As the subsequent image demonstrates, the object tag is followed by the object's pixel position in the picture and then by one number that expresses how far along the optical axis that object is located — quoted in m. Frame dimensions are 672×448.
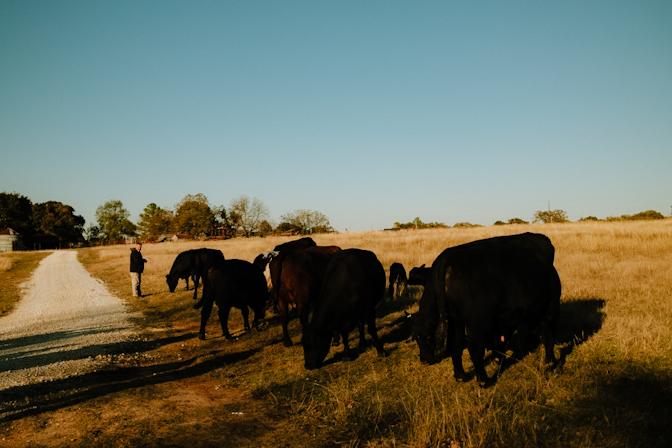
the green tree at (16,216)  105.69
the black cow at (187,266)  17.84
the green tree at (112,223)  153.38
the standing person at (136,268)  19.34
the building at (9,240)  89.72
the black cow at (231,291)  10.59
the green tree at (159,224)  127.81
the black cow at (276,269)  9.75
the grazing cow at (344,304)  7.32
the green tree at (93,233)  156.88
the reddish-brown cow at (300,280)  9.15
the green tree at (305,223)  115.94
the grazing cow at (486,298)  5.51
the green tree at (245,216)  107.94
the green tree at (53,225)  111.12
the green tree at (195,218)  110.69
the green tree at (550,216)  97.29
